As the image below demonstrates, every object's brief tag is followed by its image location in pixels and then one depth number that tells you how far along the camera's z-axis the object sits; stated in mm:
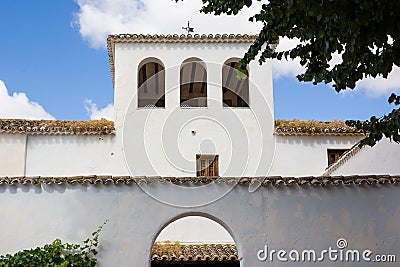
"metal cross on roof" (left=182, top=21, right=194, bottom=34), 16508
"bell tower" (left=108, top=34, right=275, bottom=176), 15203
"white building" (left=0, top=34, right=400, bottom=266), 9148
